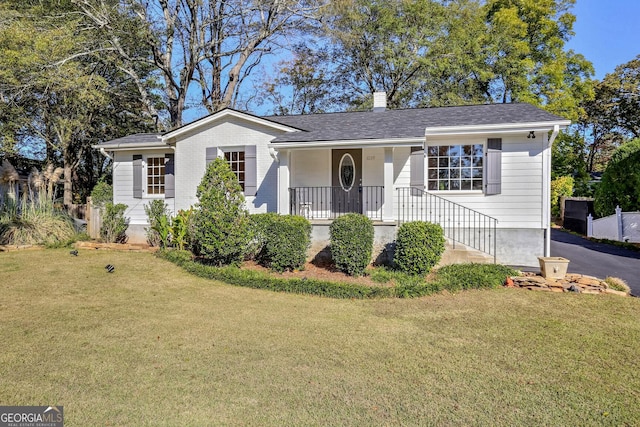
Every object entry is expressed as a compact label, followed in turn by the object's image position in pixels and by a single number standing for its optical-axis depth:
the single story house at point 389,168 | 9.47
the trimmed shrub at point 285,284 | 7.12
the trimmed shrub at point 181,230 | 10.27
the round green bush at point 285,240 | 8.41
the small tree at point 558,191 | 19.14
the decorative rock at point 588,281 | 7.43
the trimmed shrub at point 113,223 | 11.90
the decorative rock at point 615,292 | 7.12
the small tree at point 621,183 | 12.98
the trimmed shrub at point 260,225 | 8.67
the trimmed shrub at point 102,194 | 14.00
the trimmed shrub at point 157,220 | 10.82
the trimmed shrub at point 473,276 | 7.49
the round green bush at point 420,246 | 7.96
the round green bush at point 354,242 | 8.13
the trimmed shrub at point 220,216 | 8.41
